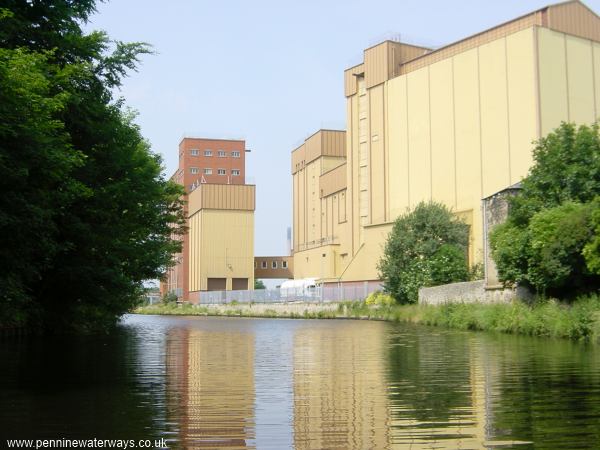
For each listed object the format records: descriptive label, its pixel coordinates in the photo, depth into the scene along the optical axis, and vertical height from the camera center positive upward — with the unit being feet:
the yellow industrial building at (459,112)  168.66 +47.07
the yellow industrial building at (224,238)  337.72 +29.97
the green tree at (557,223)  79.15 +9.03
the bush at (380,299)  162.50 +1.15
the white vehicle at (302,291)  224.53 +3.99
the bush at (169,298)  350.17 +3.18
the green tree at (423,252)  147.74 +10.81
